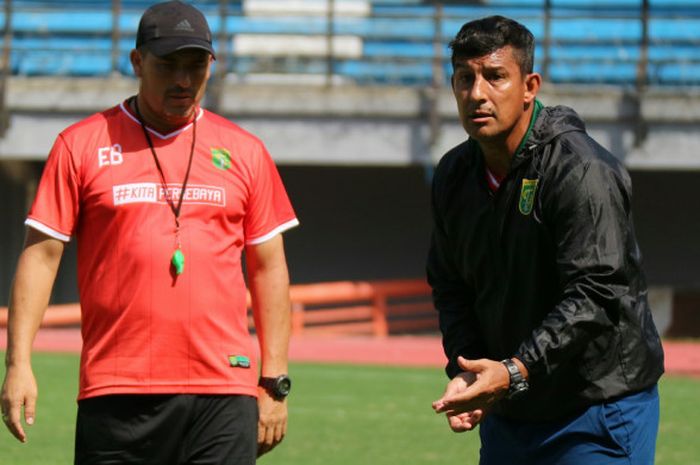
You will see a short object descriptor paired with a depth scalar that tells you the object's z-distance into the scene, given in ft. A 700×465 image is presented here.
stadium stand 138.92
